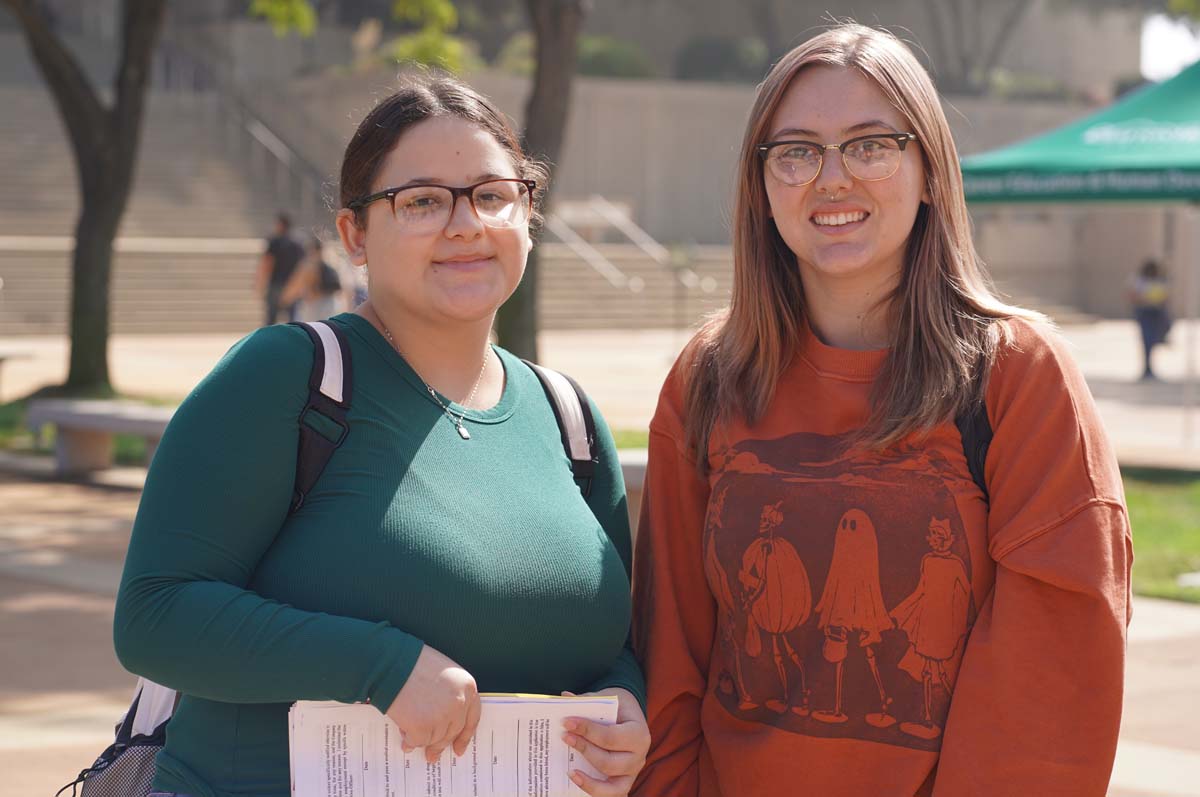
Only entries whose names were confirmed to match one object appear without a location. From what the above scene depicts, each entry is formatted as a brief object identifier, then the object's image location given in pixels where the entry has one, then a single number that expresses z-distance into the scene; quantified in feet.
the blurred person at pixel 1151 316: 70.49
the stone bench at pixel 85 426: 37.09
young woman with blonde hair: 7.80
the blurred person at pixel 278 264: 64.85
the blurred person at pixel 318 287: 48.93
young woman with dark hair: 7.41
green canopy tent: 39.70
